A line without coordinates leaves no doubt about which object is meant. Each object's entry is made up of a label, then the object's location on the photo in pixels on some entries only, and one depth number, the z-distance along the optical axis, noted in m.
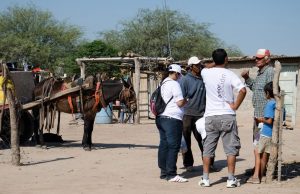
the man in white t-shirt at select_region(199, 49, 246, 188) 7.62
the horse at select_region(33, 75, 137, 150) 12.59
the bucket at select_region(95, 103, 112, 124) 21.36
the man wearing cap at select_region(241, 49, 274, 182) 8.30
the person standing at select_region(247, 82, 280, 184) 8.09
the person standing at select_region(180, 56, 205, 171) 9.21
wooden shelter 20.65
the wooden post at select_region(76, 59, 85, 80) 22.12
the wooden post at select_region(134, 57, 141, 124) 20.55
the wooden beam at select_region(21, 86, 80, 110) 12.52
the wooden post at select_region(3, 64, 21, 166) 9.90
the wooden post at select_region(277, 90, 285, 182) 7.98
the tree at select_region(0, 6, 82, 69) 47.06
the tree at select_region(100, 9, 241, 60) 43.34
